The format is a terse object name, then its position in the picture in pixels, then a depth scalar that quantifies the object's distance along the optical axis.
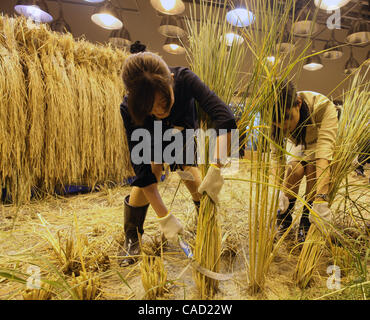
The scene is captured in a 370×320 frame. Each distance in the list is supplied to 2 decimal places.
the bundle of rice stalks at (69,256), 0.75
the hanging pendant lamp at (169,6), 2.45
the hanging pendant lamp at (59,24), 4.03
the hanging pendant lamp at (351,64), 5.19
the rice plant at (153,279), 0.61
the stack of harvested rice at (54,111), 1.51
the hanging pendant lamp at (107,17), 2.85
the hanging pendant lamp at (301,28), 2.63
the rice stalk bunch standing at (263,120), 0.59
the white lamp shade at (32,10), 2.89
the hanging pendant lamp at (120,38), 3.93
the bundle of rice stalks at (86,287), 0.58
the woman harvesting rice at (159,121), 0.67
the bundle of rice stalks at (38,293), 0.55
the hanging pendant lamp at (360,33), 3.14
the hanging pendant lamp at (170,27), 3.38
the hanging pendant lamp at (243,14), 2.45
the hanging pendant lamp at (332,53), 3.67
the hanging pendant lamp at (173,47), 4.11
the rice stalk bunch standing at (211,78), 0.65
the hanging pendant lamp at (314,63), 4.31
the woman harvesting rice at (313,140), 0.78
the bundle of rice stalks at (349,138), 0.75
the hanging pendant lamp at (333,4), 2.23
